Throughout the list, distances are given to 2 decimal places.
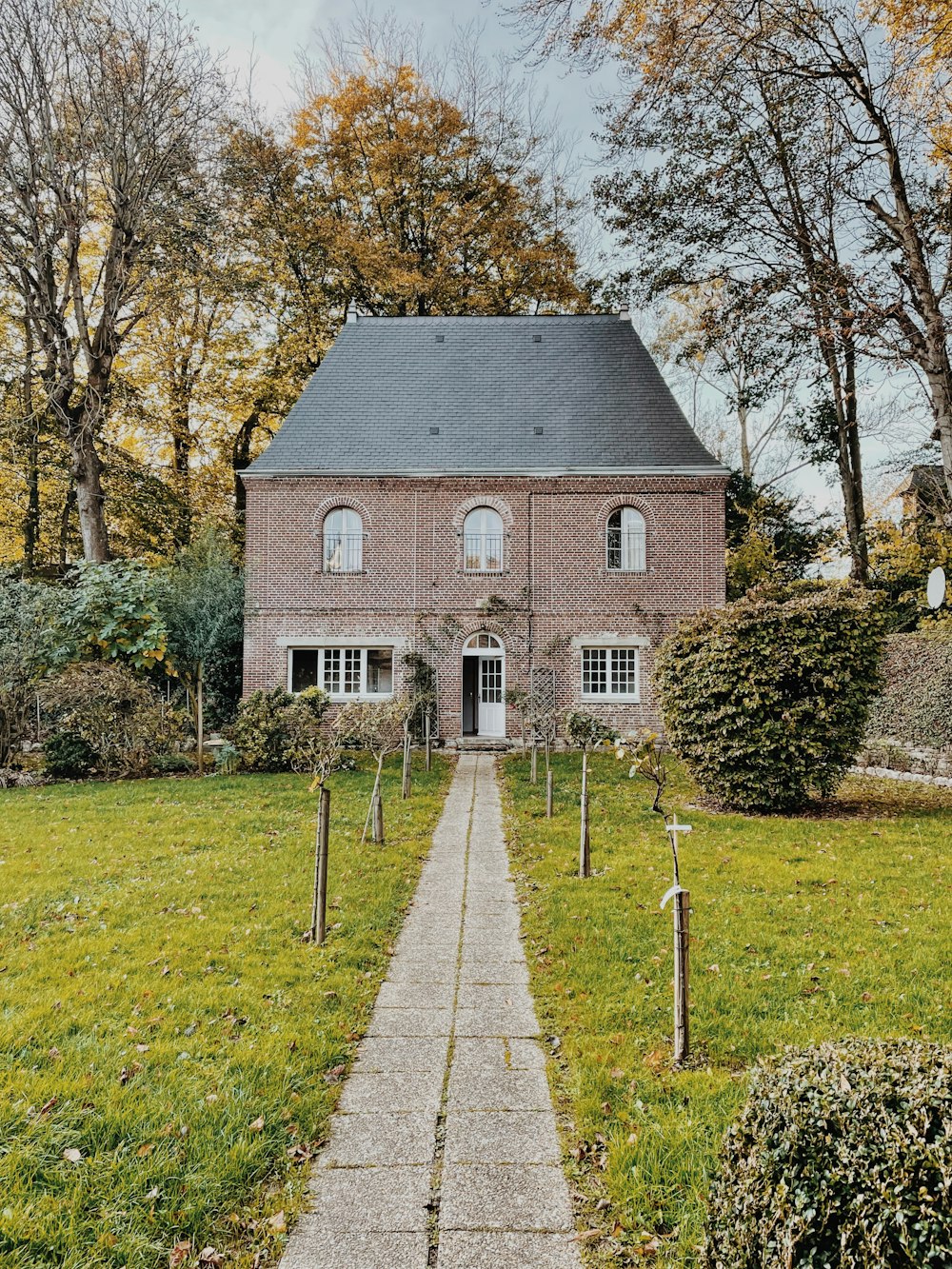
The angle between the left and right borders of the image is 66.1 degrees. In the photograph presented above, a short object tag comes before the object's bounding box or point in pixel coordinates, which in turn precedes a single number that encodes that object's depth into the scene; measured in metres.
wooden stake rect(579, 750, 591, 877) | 7.24
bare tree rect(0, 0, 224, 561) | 15.07
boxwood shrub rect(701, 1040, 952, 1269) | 1.51
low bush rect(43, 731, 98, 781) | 13.59
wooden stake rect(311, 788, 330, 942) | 5.57
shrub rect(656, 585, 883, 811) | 9.81
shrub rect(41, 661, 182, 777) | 13.10
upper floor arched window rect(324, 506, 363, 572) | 18.17
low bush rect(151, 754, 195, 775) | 14.11
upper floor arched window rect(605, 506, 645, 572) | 18.08
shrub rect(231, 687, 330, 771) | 14.32
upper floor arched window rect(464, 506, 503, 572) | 18.19
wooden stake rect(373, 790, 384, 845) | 8.46
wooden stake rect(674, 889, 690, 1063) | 3.87
